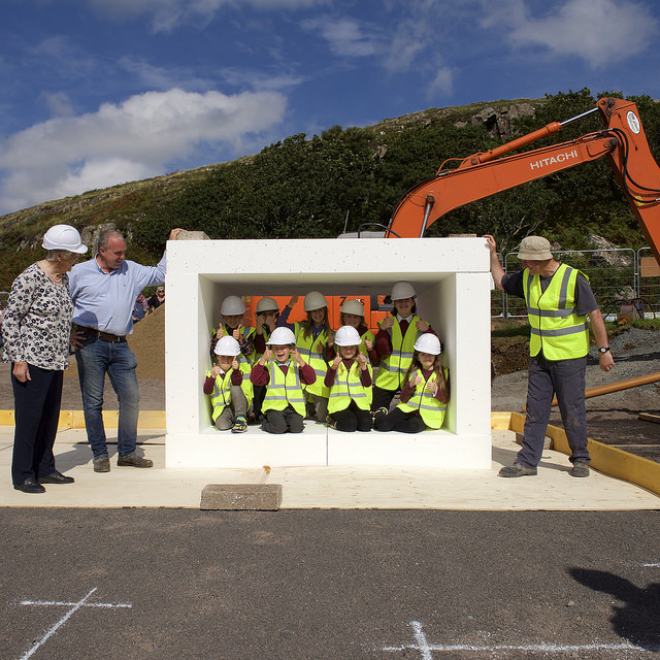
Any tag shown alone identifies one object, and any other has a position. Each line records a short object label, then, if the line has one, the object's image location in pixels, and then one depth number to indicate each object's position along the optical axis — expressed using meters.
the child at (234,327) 6.25
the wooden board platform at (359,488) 4.39
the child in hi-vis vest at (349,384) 5.83
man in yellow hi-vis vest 5.19
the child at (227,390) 5.83
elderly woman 4.60
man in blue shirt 5.28
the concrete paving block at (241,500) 4.24
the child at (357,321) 6.34
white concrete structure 5.52
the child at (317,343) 6.35
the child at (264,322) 6.74
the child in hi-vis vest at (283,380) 5.78
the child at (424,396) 5.82
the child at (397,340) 6.39
